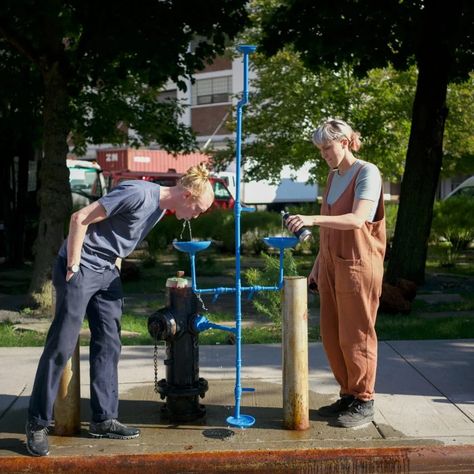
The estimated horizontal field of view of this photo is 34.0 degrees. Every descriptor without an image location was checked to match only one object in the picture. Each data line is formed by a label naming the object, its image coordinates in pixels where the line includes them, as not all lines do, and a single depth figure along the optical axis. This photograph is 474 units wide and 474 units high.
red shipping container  31.86
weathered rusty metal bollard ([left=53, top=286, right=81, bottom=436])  4.75
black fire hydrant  4.82
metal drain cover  4.69
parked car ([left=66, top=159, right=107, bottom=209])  19.19
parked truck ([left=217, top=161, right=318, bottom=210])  34.09
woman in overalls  4.59
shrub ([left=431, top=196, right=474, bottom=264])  15.64
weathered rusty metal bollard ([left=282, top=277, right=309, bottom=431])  4.72
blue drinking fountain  4.56
